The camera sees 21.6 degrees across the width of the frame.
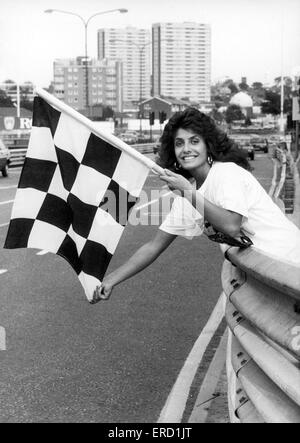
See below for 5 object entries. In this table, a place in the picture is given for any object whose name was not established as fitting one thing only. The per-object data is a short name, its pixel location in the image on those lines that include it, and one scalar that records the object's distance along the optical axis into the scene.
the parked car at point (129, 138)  73.81
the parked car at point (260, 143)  61.19
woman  3.39
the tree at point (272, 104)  126.30
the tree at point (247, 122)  117.56
